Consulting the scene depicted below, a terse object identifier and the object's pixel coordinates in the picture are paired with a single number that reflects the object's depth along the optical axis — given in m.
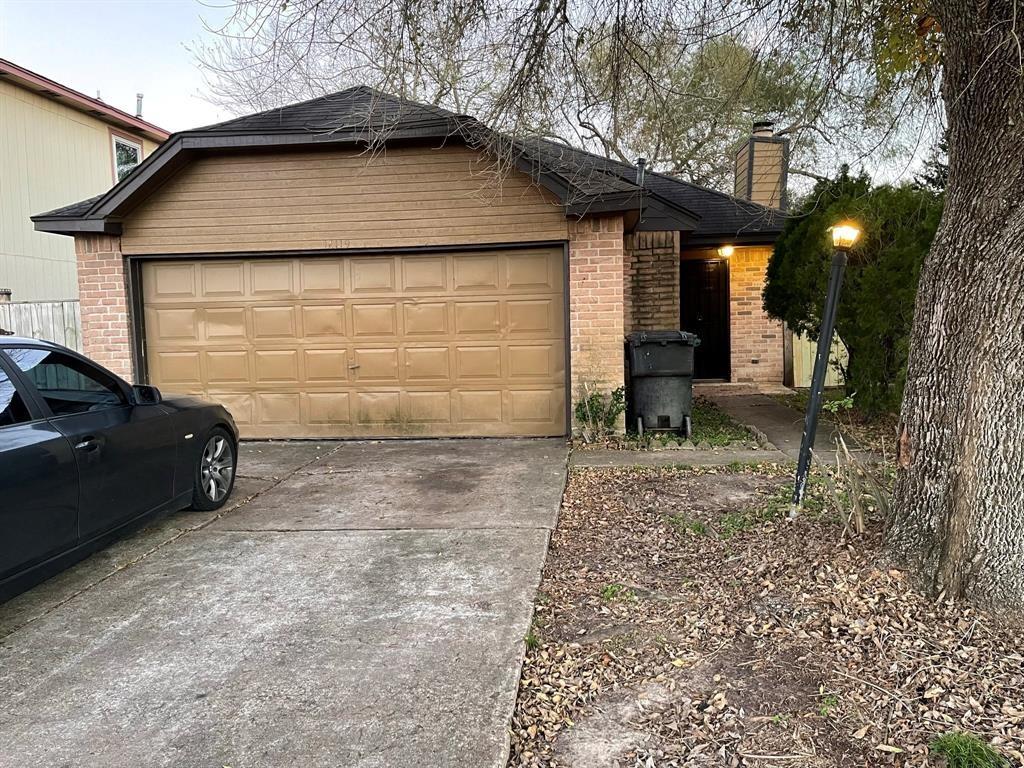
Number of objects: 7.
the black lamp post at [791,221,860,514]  4.61
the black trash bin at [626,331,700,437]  8.21
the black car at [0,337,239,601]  3.59
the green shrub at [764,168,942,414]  7.44
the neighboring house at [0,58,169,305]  13.21
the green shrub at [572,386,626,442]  8.10
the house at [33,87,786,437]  7.99
